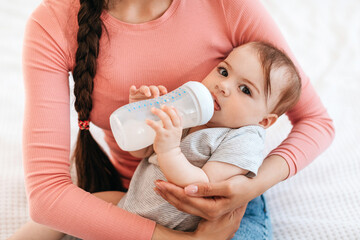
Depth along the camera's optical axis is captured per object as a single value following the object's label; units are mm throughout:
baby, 900
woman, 932
